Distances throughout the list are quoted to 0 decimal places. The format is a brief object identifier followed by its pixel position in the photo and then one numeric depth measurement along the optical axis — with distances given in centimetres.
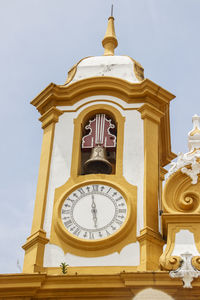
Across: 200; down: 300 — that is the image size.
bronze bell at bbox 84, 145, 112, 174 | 1797
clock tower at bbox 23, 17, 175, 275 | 1642
